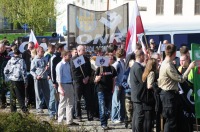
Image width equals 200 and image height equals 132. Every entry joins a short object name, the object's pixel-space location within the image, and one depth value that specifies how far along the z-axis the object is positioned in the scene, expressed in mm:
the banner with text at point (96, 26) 19531
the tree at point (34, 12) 49469
